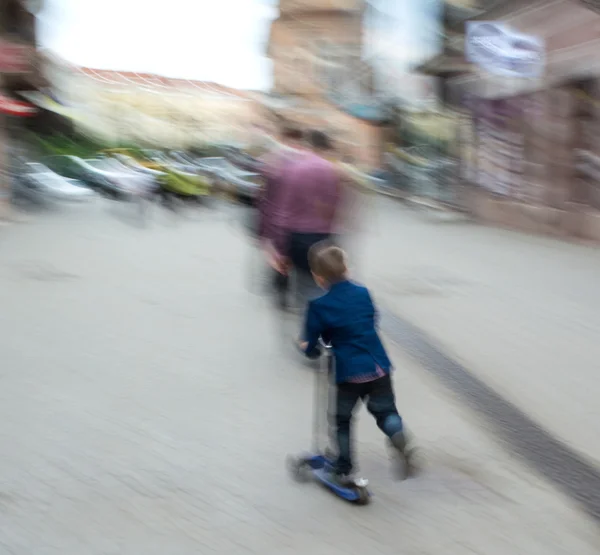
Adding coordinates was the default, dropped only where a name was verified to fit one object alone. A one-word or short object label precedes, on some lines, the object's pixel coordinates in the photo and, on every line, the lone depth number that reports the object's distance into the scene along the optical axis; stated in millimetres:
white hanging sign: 15594
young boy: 3787
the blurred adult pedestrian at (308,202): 6176
